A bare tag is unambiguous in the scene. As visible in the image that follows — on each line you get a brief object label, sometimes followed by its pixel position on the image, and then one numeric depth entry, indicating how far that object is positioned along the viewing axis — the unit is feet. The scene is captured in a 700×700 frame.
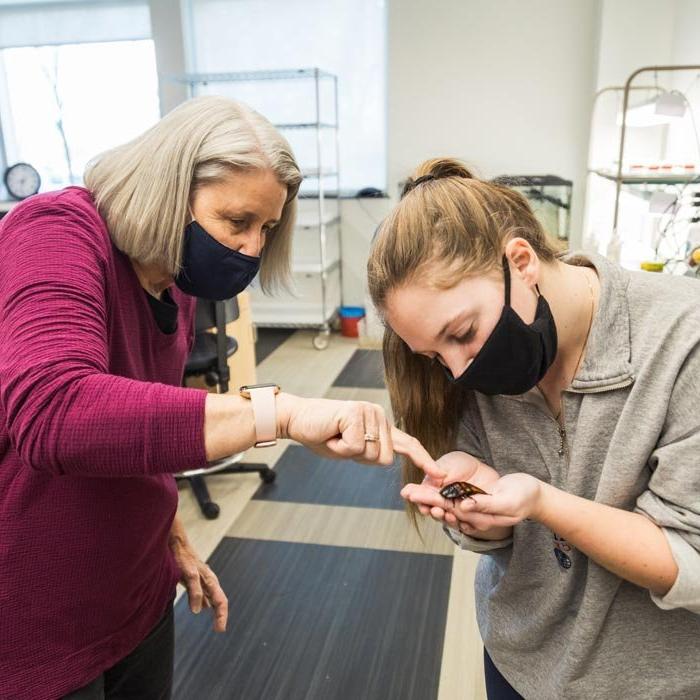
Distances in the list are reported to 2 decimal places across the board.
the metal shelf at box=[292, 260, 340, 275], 15.29
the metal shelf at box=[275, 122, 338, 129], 14.40
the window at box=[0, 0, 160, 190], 16.51
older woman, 2.22
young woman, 2.49
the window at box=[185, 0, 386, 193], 15.55
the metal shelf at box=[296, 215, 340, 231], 15.51
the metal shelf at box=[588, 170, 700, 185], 8.09
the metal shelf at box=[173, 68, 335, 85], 14.28
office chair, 8.48
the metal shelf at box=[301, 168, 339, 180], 14.76
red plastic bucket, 16.55
